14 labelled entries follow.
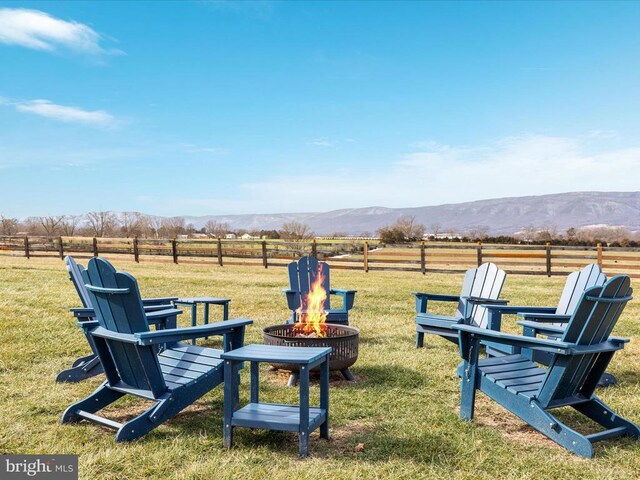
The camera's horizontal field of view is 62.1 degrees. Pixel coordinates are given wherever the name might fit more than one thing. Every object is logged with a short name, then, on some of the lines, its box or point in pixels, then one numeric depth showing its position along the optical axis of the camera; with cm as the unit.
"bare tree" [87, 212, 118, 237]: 4675
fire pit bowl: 436
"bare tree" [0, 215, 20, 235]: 4469
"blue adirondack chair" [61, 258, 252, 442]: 321
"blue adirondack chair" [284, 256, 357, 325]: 600
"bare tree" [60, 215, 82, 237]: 4711
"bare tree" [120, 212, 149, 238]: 4375
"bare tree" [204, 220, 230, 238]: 4244
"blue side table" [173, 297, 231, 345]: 615
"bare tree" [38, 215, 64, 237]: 4672
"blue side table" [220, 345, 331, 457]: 306
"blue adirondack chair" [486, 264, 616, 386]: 460
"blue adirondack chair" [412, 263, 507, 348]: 549
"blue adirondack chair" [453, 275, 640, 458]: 310
